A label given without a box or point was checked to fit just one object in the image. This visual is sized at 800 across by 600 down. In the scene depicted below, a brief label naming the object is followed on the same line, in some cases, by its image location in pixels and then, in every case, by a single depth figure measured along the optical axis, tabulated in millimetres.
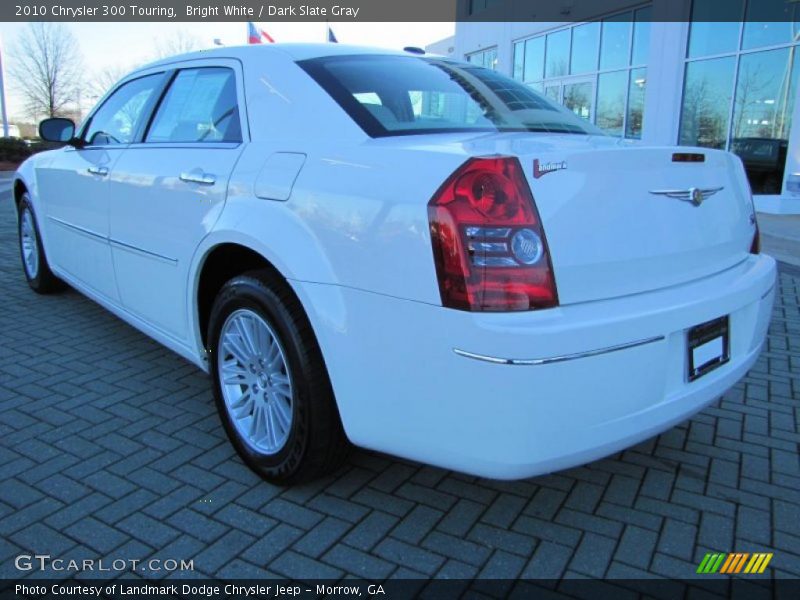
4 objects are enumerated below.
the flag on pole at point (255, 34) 11234
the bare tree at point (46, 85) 28828
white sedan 1795
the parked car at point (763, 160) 11047
